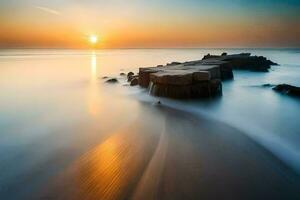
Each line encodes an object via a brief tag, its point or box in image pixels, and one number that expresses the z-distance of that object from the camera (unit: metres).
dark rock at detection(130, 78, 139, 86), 11.22
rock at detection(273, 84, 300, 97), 8.51
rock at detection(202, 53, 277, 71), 20.05
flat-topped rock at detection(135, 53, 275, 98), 7.62
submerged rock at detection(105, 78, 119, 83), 12.97
